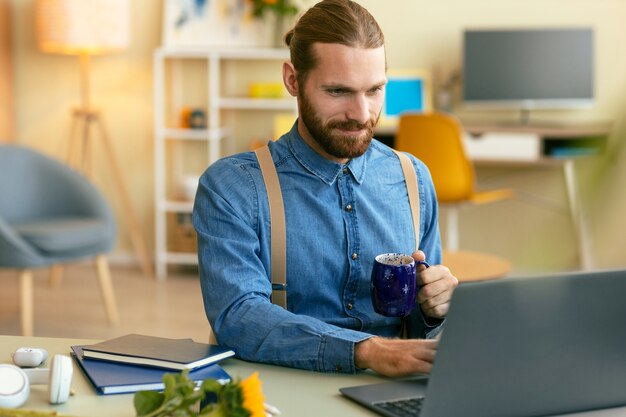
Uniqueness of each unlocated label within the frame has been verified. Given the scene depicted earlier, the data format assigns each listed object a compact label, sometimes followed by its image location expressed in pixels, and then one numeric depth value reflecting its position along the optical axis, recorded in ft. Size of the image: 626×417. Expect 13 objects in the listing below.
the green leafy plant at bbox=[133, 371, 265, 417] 2.85
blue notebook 3.94
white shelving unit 16.72
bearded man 4.77
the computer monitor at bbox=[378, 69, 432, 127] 16.89
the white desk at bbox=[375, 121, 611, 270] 14.97
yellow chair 14.20
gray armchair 12.64
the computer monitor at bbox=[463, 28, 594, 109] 16.10
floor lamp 15.76
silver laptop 3.26
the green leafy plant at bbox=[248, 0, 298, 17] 16.46
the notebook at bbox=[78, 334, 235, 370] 4.14
